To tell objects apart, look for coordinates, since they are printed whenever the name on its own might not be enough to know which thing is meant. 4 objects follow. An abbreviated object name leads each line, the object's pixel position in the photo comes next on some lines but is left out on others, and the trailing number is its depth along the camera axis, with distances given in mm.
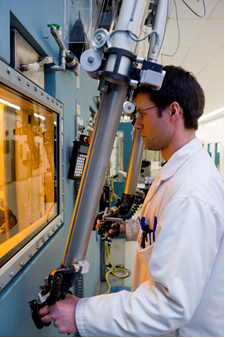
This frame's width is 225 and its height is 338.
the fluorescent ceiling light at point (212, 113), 8452
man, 509
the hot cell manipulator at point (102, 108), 481
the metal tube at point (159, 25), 535
